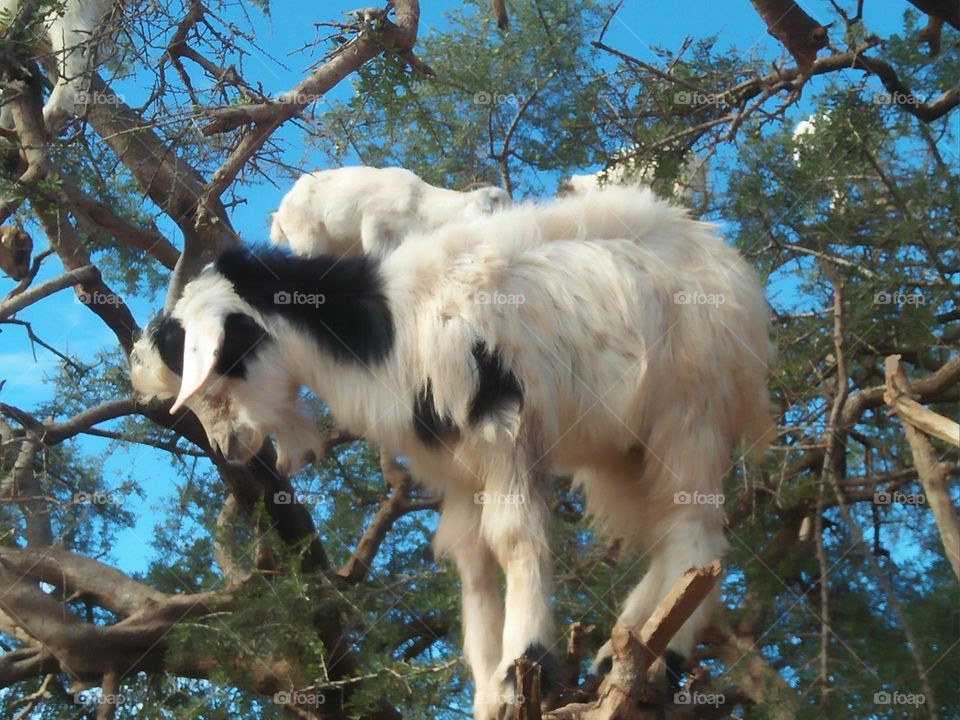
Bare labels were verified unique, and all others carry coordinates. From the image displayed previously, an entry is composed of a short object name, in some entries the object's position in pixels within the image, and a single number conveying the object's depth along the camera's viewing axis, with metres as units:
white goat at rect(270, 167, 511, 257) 5.98
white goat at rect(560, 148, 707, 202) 6.18
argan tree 5.18
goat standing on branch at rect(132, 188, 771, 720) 4.29
